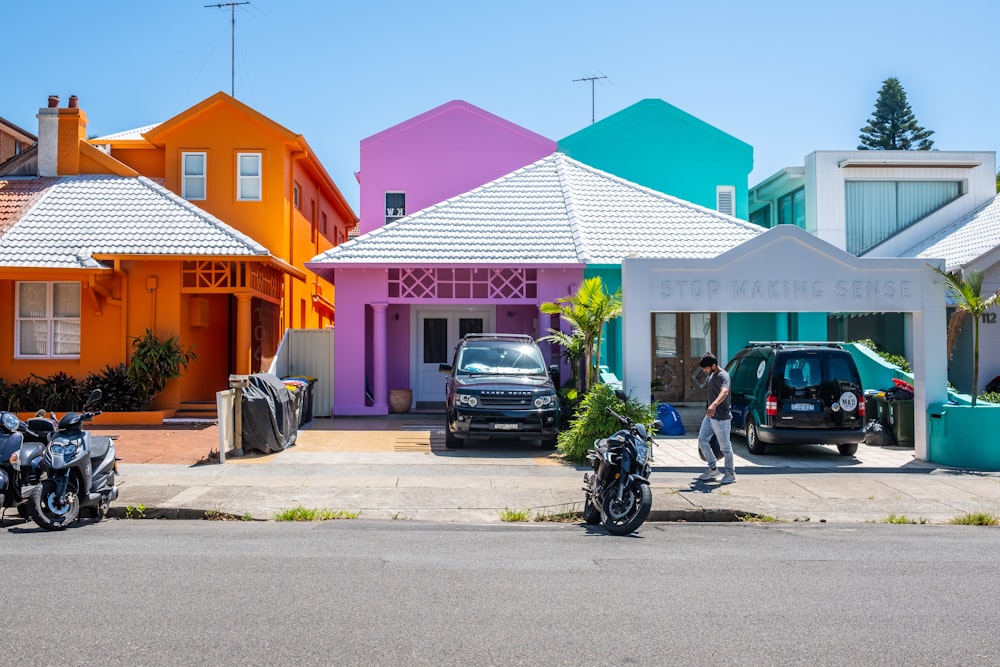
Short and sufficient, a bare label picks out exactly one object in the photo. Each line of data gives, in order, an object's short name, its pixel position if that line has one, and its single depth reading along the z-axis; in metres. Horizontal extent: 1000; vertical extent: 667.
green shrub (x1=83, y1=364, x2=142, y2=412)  17.52
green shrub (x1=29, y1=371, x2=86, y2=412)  17.27
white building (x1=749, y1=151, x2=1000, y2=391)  24.73
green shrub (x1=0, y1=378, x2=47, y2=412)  17.25
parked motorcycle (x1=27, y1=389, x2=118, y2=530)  8.33
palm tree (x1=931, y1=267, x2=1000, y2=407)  13.03
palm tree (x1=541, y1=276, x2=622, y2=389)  15.01
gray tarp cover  13.70
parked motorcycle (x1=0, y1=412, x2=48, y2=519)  8.53
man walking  11.48
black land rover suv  14.16
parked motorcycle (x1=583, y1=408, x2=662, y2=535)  8.64
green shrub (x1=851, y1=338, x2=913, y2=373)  18.39
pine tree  48.66
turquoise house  25.97
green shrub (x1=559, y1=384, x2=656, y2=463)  13.30
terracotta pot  19.22
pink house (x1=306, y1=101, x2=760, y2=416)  18.80
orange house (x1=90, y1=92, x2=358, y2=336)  21.09
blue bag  16.62
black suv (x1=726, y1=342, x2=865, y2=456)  13.62
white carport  13.77
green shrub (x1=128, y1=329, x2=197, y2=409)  17.52
